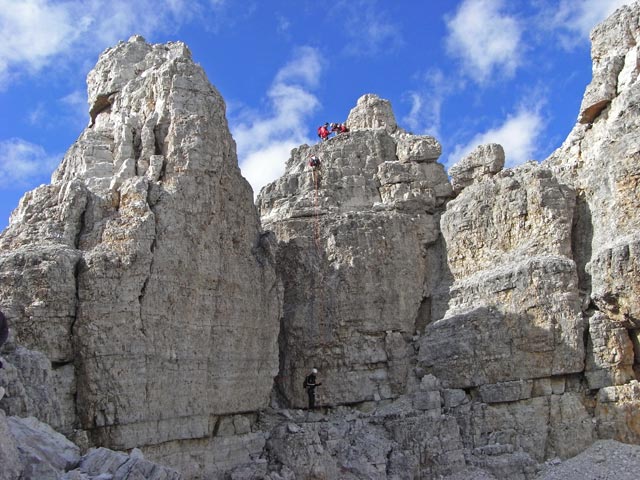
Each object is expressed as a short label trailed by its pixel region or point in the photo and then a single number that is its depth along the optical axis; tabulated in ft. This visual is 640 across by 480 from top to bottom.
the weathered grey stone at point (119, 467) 51.06
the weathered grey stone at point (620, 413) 79.30
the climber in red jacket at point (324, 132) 109.29
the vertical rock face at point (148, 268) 66.90
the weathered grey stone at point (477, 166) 99.30
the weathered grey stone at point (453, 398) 88.12
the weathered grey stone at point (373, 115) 110.22
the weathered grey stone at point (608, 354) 81.10
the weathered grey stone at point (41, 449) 47.55
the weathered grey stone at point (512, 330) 84.48
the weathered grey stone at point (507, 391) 85.15
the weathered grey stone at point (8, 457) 44.24
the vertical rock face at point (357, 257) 93.50
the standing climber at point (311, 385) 90.13
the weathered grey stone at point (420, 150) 103.24
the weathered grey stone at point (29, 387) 55.52
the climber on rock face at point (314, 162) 103.24
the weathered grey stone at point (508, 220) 89.30
